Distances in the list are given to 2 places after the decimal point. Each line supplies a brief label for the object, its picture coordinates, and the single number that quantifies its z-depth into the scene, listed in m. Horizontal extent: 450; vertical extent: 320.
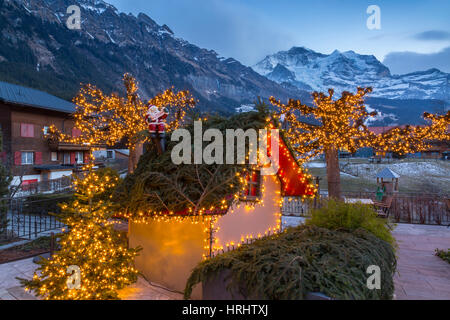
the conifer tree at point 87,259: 4.83
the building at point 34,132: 26.86
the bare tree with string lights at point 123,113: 14.86
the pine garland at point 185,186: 5.05
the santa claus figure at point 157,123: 6.02
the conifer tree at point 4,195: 9.77
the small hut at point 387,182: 16.94
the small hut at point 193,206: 5.15
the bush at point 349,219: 5.72
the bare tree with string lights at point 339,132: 11.55
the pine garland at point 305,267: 3.28
